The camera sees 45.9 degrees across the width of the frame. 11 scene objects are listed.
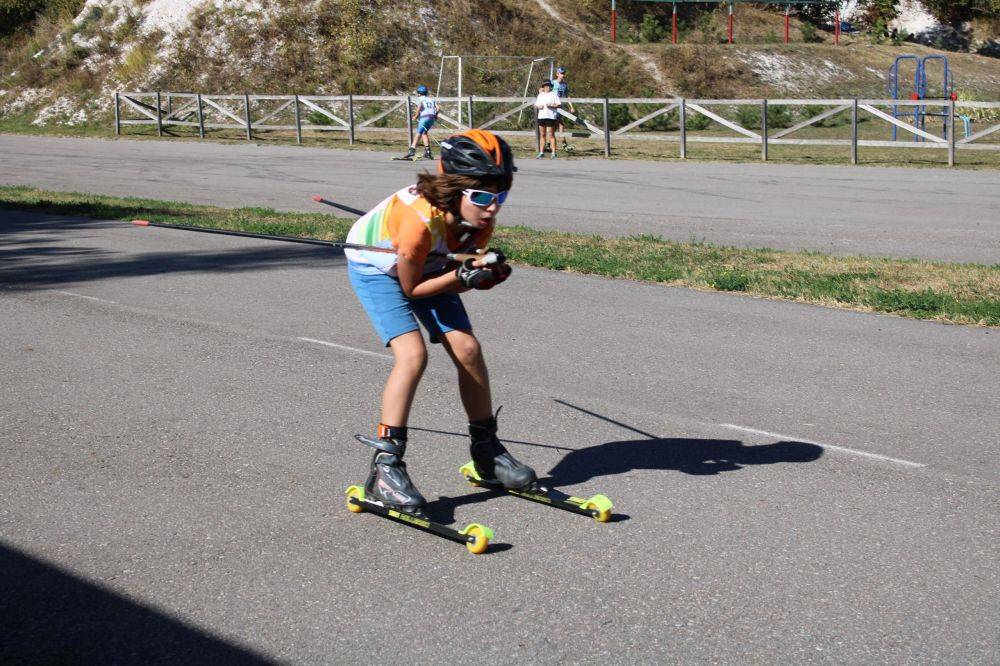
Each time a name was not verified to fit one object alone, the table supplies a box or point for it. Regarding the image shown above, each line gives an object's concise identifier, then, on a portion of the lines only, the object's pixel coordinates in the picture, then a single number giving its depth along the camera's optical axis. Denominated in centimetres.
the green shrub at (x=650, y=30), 4982
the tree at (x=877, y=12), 5497
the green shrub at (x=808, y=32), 5119
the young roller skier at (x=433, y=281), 462
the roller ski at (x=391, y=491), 489
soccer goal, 4225
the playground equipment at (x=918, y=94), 2583
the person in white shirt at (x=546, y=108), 2673
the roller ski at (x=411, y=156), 2659
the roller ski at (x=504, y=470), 518
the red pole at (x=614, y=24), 4646
